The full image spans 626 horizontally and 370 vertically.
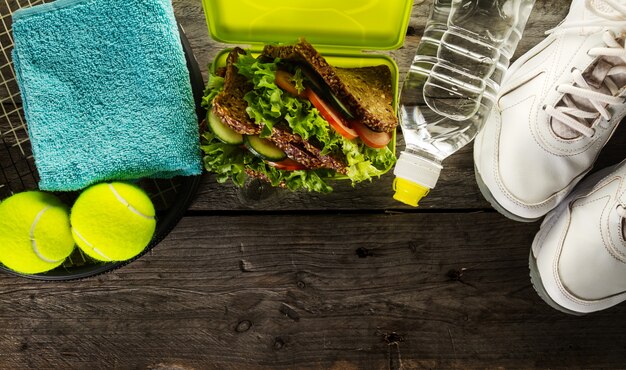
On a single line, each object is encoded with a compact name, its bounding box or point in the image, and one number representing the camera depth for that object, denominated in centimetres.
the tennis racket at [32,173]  98
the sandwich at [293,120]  84
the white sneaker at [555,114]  97
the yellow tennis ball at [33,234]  87
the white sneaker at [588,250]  101
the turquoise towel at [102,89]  85
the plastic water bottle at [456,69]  106
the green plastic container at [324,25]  93
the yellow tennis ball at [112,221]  87
